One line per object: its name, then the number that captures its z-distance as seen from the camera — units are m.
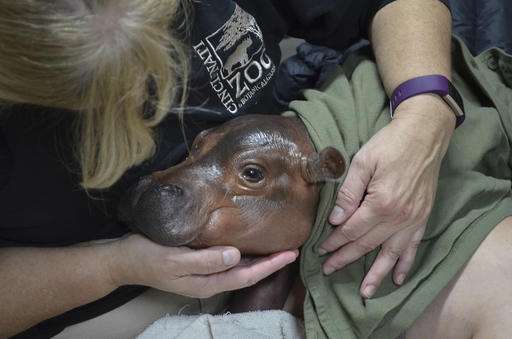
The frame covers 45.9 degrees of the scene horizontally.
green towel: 1.13
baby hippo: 1.01
